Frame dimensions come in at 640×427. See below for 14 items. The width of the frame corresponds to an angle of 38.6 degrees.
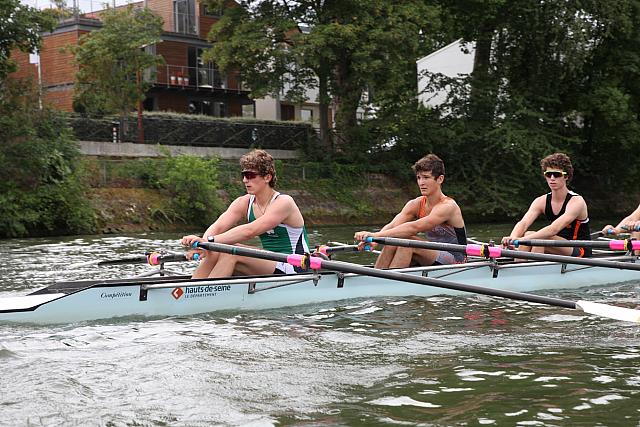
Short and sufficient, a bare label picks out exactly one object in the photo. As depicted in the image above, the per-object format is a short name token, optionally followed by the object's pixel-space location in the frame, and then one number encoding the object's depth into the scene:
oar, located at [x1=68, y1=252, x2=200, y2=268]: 10.09
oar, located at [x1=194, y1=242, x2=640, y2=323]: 8.23
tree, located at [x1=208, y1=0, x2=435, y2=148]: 30.55
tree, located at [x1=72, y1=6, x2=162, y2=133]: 33.34
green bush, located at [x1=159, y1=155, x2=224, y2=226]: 27.34
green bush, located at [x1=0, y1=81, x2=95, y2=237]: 24.64
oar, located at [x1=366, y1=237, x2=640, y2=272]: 10.40
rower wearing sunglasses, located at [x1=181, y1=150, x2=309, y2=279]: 9.75
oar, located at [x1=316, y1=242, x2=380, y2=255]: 10.95
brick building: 42.31
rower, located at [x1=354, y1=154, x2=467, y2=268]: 11.08
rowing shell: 8.90
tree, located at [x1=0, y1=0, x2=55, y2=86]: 25.84
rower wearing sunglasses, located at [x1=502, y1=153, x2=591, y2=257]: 11.95
